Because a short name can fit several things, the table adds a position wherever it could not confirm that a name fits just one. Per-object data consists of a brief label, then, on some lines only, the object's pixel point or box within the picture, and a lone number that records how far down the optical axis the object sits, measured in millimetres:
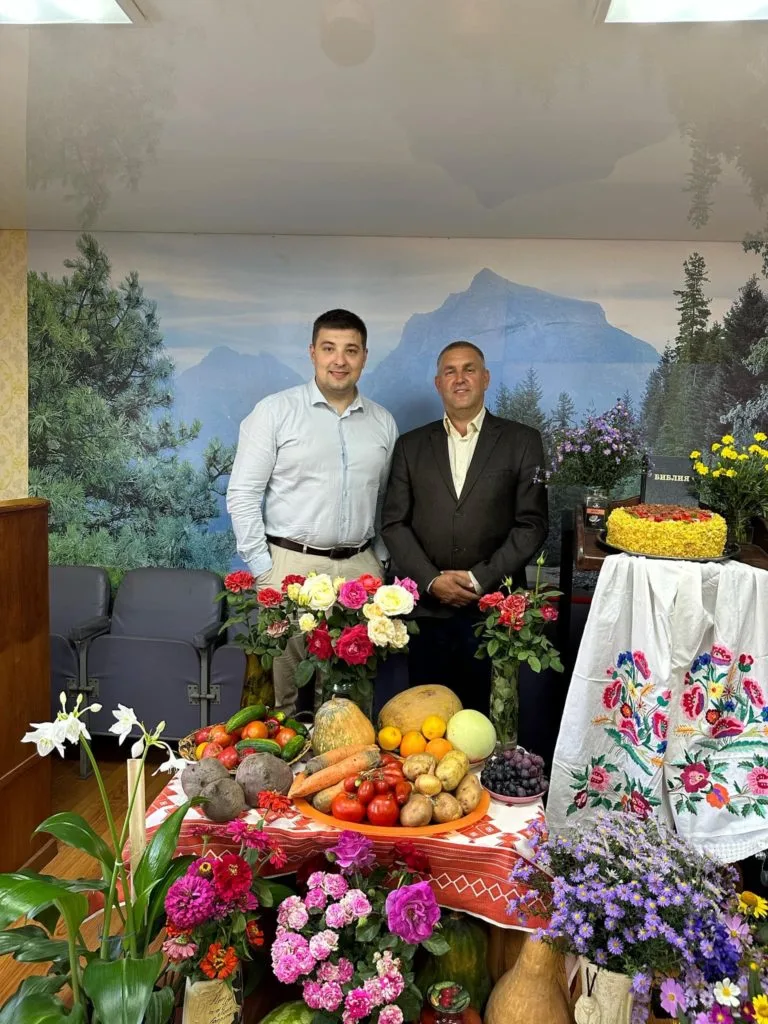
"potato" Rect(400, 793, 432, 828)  1687
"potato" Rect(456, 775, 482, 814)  1773
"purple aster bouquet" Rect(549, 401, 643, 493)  2555
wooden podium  2527
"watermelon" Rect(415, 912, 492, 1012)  1663
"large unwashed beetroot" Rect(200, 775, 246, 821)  1665
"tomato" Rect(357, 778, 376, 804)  1723
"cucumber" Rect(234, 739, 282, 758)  1892
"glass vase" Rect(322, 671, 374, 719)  2072
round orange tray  1673
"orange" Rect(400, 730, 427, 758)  1913
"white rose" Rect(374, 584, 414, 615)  1982
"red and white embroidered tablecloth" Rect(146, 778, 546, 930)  1649
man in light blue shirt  2955
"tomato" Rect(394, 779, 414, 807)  1724
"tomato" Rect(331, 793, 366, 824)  1709
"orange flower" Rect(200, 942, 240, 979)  1399
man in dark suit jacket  2879
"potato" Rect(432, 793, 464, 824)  1724
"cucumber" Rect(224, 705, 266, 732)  2023
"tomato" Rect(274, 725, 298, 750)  1959
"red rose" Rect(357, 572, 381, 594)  2056
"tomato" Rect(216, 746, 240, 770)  1861
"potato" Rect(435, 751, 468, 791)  1781
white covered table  2055
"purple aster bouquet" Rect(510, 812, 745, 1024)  1384
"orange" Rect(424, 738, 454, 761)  1883
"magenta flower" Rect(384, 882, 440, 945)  1438
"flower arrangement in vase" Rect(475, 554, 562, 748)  2027
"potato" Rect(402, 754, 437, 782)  1785
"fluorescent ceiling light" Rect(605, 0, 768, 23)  1652
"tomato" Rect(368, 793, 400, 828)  1691
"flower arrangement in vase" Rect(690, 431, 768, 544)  2354
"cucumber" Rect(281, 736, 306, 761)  1916
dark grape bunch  1853
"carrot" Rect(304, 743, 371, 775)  1823
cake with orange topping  2094
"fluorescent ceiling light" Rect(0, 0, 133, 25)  1747
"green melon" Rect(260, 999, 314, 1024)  1542
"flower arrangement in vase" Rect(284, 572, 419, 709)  1966
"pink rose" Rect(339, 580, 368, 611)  2020
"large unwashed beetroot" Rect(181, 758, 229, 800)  1701
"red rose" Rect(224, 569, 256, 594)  2225
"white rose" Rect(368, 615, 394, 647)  1962
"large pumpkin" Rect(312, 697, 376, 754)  1909
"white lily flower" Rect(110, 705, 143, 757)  1463
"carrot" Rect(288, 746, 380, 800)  1771
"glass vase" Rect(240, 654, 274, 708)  2318
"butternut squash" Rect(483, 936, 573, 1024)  1565
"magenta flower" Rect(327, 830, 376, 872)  1523
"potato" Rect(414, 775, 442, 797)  1745
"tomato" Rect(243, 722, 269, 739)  1979
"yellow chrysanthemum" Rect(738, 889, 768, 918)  1634
